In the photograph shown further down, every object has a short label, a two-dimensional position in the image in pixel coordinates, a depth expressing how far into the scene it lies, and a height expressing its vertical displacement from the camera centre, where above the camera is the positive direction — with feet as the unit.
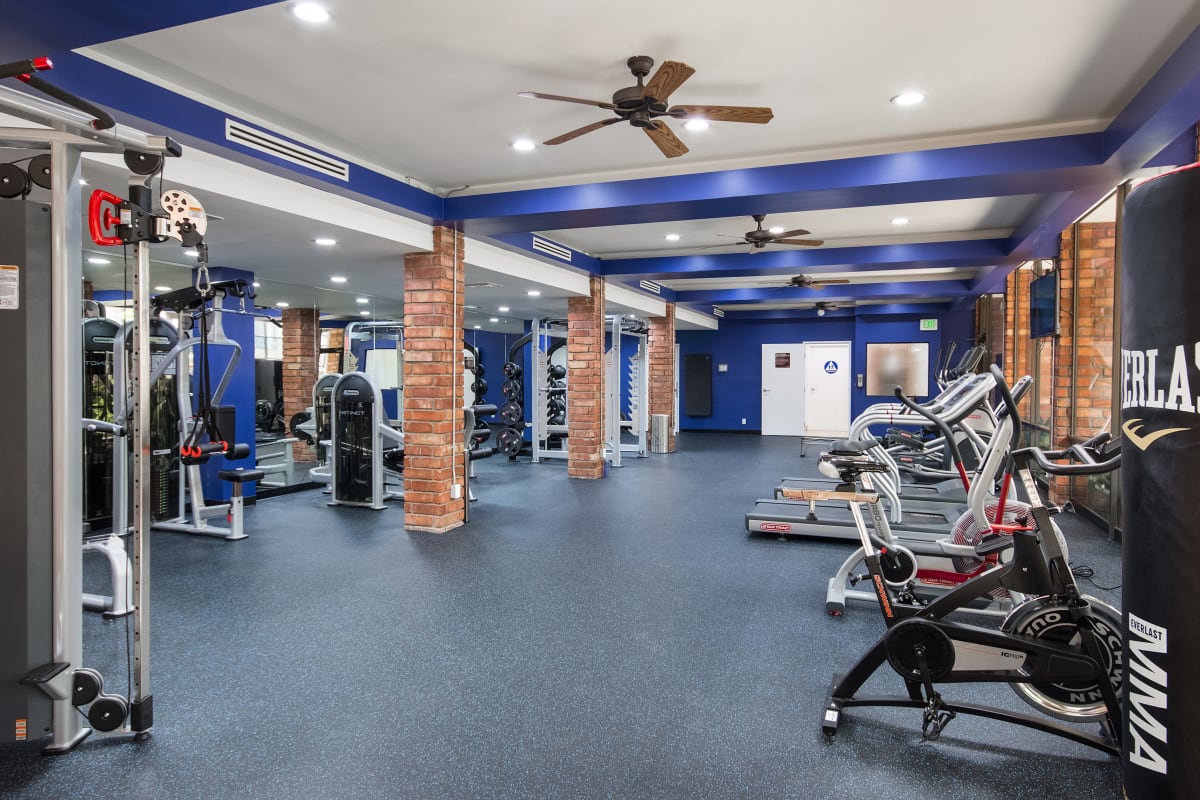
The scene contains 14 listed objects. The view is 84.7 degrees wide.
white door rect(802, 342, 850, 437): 42.37 +0.00
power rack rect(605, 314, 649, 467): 28.43 -0.13
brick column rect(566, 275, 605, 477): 25.84 +0.04
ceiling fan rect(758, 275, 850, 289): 27.27 +4.55
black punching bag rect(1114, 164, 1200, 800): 4.12 -0.62
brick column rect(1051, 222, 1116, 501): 17.57 +1.38
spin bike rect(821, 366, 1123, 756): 6.78 -2.74
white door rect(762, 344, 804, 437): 43.39 -0.09
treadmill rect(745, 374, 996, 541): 14.82 -3.23
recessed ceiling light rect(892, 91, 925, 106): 10.53 +4.71
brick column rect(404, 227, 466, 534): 16.72 +0.14
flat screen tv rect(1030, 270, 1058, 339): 20.22 +2.74
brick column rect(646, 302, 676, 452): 33.55 +1.24
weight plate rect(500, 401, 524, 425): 30.63 -1.23
